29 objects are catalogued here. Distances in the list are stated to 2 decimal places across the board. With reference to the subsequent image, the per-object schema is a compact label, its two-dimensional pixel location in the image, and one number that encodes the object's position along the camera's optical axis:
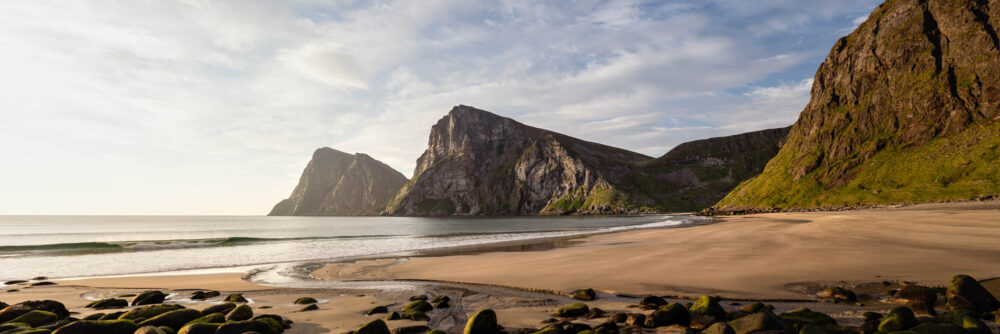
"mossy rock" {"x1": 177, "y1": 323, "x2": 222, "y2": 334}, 9.39
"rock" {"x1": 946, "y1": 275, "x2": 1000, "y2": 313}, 9.82
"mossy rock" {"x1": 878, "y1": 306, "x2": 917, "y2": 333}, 8.21
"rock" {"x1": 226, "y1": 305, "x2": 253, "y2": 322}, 11.27
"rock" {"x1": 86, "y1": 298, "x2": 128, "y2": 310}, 14.59
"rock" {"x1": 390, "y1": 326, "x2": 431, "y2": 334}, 10.11
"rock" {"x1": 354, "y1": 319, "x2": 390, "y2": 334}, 9.47
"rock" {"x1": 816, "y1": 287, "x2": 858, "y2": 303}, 11.77
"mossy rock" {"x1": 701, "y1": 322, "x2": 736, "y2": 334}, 8.22
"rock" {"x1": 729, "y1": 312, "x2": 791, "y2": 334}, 8.22
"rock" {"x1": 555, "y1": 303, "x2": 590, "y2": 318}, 11.27
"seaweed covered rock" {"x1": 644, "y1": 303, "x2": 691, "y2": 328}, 9.89
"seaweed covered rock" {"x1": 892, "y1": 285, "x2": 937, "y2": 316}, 10.55
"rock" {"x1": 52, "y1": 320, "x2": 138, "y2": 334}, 9.32
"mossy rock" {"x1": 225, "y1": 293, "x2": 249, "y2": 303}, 14.93
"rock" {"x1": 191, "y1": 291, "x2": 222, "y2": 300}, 16.34
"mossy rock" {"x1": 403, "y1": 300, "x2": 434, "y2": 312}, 12.69
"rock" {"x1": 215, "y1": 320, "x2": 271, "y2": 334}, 9.37
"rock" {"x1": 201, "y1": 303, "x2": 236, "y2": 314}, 11.92
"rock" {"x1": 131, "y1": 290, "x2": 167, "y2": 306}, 15.17
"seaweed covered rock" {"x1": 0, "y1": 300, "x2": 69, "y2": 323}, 12.02
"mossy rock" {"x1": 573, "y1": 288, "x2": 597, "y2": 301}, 13.88
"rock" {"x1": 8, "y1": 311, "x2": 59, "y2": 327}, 11.50
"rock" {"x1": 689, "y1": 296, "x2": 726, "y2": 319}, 10.05
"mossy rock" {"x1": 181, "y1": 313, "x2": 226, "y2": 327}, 10.38
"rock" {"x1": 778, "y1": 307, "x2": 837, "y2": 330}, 9.04
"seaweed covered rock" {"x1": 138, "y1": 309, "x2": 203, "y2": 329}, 10.42
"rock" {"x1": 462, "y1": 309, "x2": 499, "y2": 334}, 9.68
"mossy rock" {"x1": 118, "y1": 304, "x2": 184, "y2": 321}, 11.45
